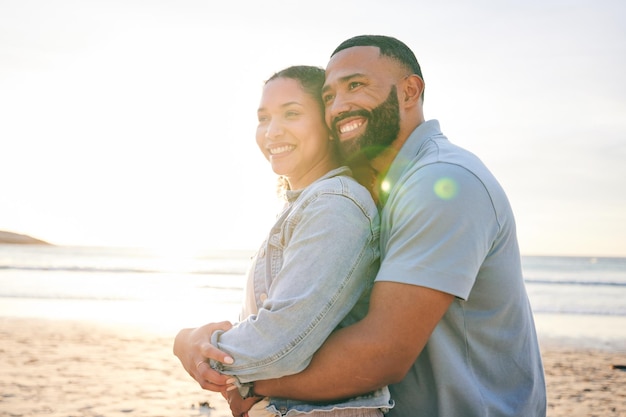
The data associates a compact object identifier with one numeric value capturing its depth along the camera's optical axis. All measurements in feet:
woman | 7.18
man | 6.97
